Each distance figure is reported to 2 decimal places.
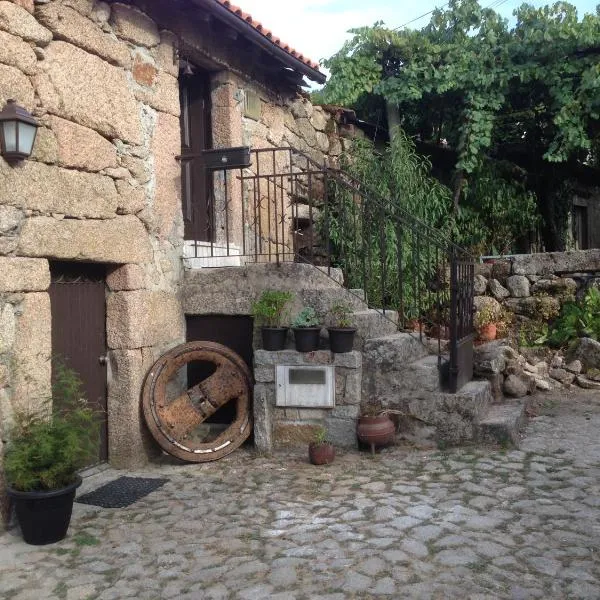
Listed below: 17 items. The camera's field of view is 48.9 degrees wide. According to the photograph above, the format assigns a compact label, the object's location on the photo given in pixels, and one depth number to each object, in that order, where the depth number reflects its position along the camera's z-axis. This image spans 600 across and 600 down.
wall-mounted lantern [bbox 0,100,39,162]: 3.56
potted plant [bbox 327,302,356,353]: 4.82
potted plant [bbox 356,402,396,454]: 4.72
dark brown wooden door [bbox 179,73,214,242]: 5.82
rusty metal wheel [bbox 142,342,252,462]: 4.76
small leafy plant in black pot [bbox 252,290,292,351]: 4.93
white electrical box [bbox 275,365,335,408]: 4.87
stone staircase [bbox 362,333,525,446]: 4.83
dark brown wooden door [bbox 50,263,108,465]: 4.31
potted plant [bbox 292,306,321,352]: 4.86
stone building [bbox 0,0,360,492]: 3.81
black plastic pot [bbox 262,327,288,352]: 4.93
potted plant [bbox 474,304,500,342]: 6.82
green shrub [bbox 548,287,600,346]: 7.06
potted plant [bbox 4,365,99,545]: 3.38
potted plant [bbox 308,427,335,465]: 4.64
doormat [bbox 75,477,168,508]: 4.01
